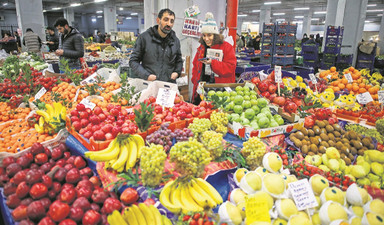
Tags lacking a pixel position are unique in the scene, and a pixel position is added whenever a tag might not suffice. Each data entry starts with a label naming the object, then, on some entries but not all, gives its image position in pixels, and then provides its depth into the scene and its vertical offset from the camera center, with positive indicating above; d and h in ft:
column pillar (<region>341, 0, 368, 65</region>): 40.45 +4.48
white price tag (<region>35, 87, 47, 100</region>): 10.80 -2.05
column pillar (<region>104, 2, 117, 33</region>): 87.72 +10.66
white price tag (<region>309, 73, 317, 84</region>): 13.56 -1.57
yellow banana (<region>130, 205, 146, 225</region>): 4.69 -3.17
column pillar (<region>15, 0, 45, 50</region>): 42.29 +5.17
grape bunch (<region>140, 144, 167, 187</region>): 4.96 -2.34
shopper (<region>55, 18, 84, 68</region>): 16.42 +0.35
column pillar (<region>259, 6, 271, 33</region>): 82.43 +12.06
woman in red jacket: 12.23 -0.56
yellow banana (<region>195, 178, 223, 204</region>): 4.97 -2.88
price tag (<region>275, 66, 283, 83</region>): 10.57 -1.06
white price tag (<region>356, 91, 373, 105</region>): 11.59 -2.21
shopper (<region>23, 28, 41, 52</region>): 31.68 +0.60
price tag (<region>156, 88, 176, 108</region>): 8.61 -1.72
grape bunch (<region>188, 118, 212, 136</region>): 6.79 -2.13
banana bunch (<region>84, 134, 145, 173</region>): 5.59 -2.44
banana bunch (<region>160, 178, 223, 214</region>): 4.61 -2.89
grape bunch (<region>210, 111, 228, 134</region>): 7.57 -2.23
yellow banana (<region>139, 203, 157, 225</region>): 4.57 -3.07
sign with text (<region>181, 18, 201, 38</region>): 17.16 +1.45
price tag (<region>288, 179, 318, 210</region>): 4.76 -2.79
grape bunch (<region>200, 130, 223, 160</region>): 6.09 -2.33
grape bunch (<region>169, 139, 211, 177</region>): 5.23 -2.30
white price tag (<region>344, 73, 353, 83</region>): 14.88 -1.58
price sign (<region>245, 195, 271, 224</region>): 4.46 -2.88
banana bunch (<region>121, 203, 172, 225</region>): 4.55 -3.12
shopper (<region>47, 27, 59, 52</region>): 26.95 +0.44
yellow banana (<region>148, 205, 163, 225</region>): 4.52 -3.02
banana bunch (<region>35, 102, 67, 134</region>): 7.92 -2.36
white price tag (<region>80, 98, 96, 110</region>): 8.36 -1.93
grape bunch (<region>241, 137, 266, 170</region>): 6.05 -2.49
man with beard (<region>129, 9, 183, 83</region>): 11.72 -0.27
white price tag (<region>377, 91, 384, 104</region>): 10.83 -1.96
